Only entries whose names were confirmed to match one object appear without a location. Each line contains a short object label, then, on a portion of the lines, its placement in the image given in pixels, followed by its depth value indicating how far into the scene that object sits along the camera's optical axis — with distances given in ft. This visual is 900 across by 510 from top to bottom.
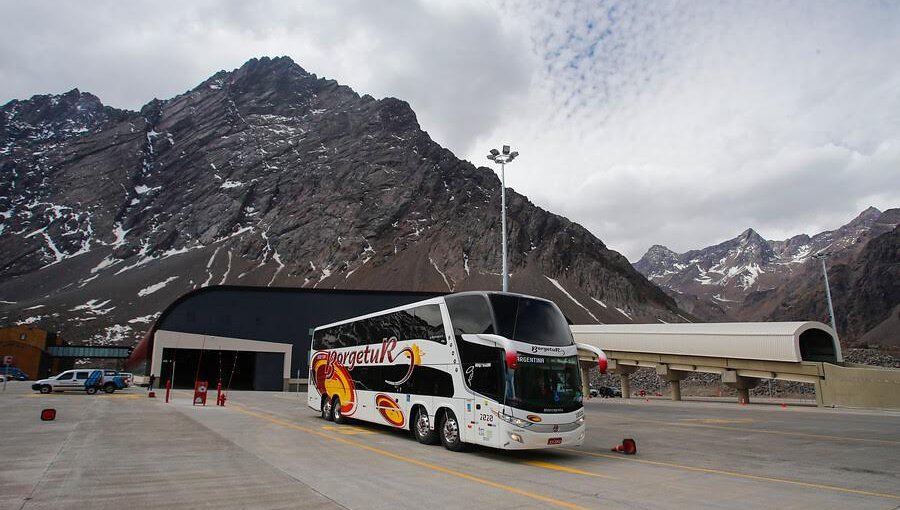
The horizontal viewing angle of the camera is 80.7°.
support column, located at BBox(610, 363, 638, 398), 155.43
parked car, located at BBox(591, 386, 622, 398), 192.42
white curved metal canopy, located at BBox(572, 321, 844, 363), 116.16
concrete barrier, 110.83
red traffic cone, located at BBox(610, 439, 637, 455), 43.70
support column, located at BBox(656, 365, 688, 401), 140.56
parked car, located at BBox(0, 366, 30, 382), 213.93
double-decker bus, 38.83
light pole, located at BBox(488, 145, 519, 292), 86.95
